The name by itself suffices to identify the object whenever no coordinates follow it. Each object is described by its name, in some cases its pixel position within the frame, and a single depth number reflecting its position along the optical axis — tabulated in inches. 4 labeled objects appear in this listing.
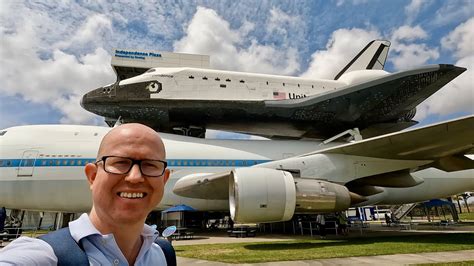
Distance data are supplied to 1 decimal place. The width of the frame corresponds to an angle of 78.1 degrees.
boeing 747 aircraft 321.4
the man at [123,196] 42.2
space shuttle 505.4
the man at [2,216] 423.3
